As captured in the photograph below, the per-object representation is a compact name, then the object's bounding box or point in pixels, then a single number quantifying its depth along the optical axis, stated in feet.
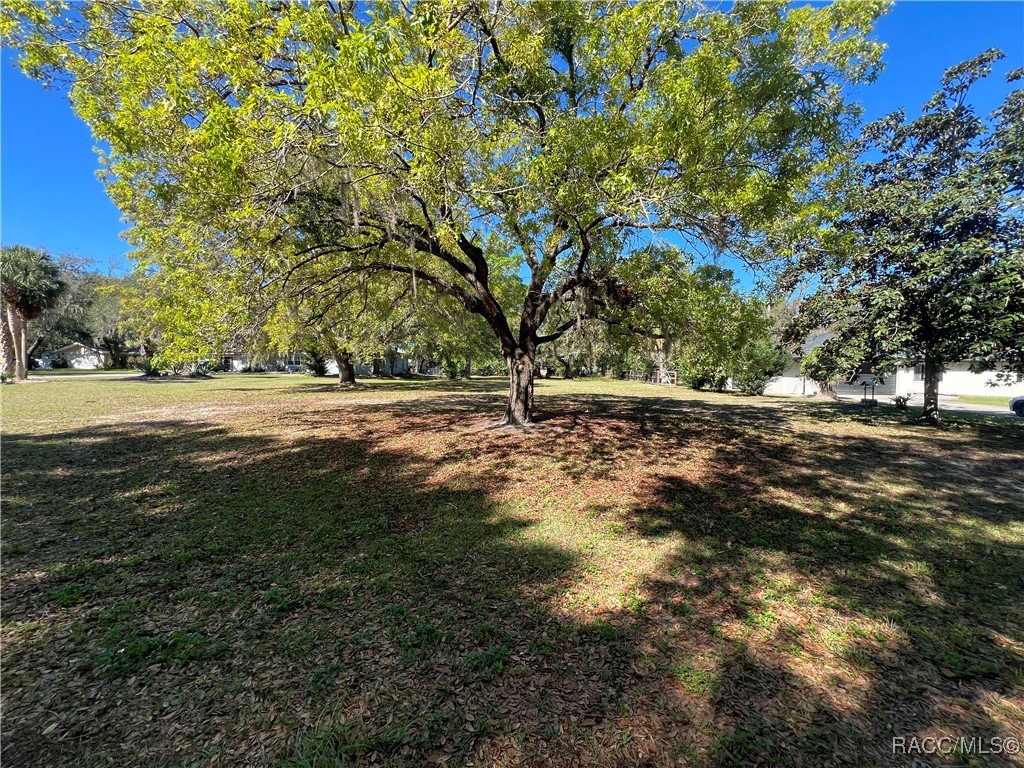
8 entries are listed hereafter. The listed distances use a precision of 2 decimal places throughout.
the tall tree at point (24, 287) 74.43
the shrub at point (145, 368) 112.06
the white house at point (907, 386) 83.61
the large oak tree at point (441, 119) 15.17
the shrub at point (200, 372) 111.53
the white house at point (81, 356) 170.69
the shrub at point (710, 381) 82.22
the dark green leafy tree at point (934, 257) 28.94
